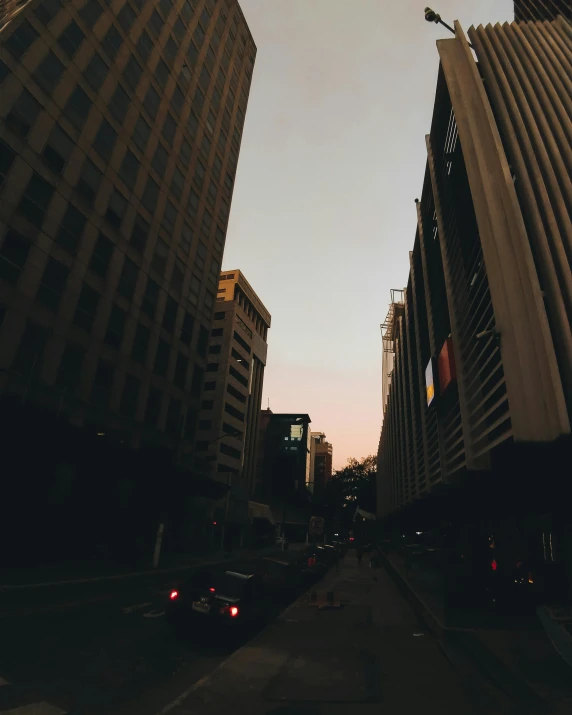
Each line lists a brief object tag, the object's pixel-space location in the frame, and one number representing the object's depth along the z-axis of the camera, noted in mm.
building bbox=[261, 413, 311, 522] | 108375
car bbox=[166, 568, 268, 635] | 9102
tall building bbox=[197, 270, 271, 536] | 65438
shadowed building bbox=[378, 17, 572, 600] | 9727
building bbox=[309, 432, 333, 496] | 167125
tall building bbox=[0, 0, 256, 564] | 23094
